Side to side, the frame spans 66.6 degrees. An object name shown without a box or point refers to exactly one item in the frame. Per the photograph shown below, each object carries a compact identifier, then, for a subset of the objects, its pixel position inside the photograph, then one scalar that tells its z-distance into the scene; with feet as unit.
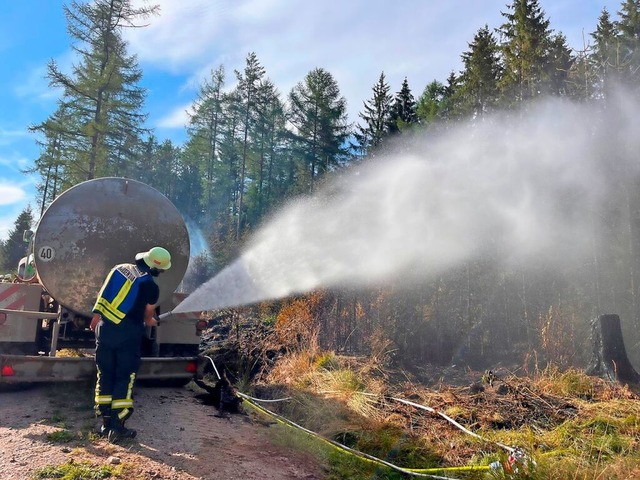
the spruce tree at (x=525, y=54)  70.79
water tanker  20.17
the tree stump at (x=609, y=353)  30.42
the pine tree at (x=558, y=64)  70.49
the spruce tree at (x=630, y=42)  62.85
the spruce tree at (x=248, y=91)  116.98
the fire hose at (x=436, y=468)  14.56
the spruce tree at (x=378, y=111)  94.07
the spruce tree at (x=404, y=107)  91.45
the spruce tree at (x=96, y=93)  67.31
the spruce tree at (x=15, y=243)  133.14
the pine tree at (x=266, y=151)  120.57
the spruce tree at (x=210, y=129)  126.11
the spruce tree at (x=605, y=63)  62.56
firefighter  15.82
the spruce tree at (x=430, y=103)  80.69
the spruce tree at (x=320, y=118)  113.29
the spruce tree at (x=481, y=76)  74.76
